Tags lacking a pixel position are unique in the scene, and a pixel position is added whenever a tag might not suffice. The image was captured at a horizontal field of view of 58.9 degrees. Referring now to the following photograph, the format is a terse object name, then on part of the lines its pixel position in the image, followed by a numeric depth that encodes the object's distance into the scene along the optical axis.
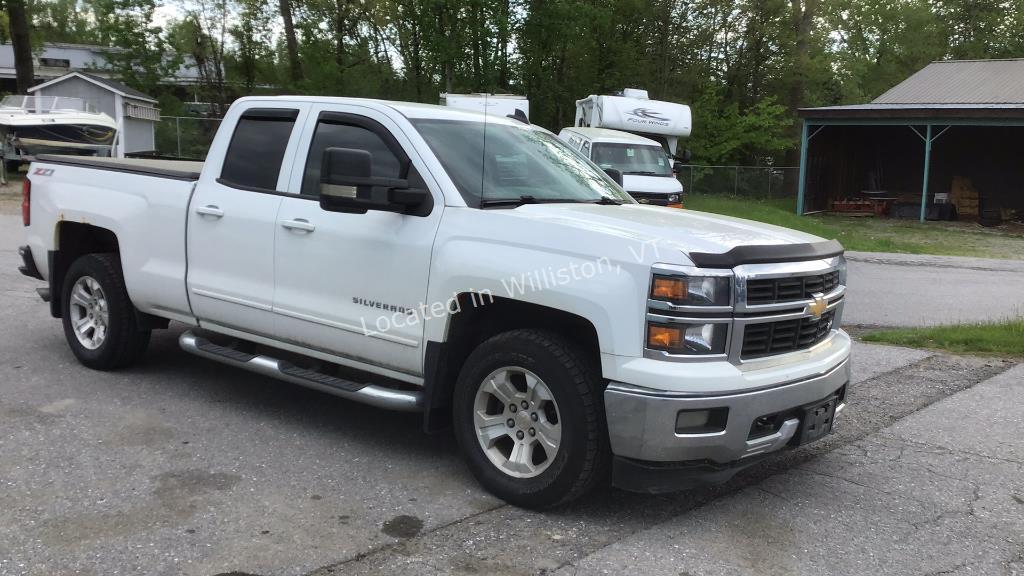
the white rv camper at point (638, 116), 23.30
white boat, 22.69
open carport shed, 29.28
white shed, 33.25
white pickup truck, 4.00
